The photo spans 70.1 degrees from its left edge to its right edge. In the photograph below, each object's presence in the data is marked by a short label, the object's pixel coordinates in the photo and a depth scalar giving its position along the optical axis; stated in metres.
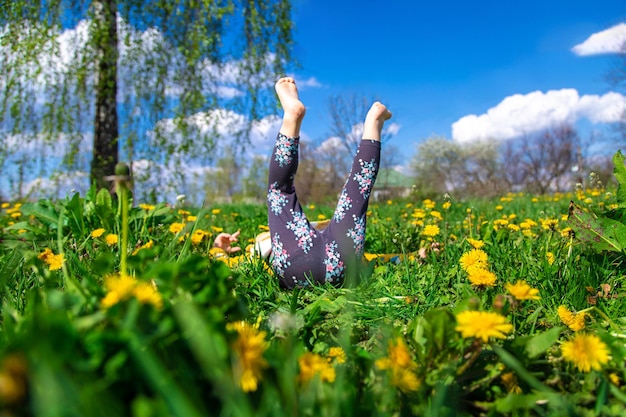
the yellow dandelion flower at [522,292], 0.91
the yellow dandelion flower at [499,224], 2.70
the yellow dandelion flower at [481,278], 1.10
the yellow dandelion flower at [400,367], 0.81
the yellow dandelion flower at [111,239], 2.01
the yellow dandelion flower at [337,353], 0.96
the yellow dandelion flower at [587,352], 0.80
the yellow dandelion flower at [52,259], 1.38
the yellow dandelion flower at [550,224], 2.07
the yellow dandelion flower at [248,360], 0.65
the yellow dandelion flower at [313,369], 0.75
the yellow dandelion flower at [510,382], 0.90
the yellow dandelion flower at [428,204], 3.23
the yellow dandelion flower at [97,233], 2.06
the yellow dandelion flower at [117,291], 0.68
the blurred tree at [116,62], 5.45
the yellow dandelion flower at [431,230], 1.95
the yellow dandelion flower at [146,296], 0.67
